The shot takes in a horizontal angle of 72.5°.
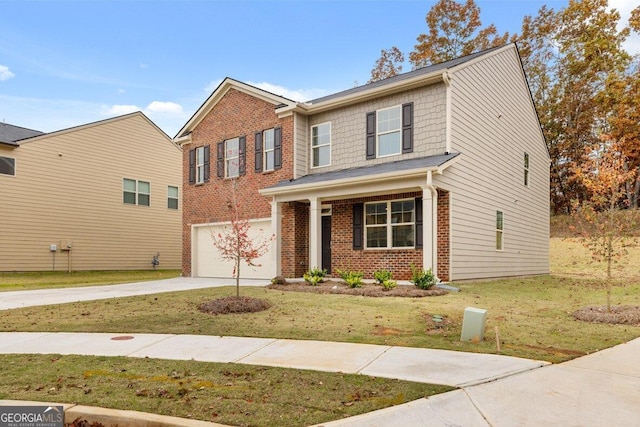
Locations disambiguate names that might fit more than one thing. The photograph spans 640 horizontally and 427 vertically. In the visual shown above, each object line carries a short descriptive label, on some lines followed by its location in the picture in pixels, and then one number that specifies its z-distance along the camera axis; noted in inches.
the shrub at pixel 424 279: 414.6
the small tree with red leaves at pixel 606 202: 315.9
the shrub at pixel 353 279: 443.5
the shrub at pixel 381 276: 442.8
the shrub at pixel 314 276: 478.6
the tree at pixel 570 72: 1106.7
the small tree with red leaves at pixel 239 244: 339.8
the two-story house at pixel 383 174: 483.2
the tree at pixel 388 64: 1293.1
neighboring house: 717.3
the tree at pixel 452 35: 1185.4
